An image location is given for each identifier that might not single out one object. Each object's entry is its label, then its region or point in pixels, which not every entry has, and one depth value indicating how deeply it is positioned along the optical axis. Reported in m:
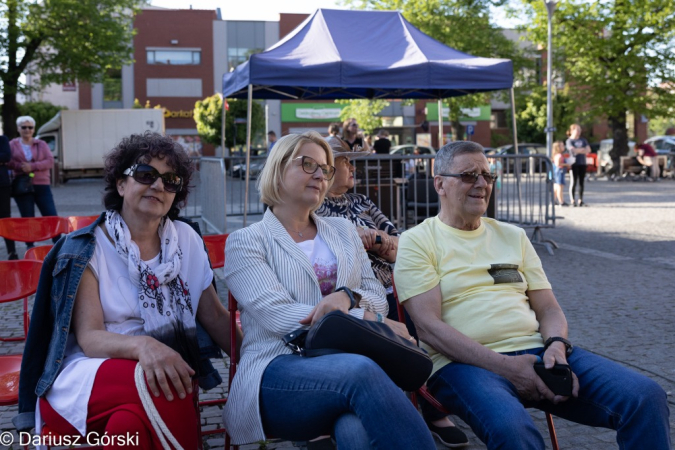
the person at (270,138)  21.39
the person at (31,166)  10.09
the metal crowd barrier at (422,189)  9.61
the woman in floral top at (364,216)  4.02
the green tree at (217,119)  45.16
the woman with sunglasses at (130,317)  2.50
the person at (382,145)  14.28
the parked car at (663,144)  33.02
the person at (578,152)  16.81
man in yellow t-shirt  2.69
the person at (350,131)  12.20
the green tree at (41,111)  46.06
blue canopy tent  10.08
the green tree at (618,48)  28.80
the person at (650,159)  28.45
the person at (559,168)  17.02
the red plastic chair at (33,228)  6.07
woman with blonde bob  2.42
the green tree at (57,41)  29.70
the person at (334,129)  14.92
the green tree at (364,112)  38.50
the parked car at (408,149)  30.61
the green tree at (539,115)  34.88
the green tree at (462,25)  32.53
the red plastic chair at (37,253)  4.54
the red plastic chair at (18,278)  3.67
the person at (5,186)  9.49
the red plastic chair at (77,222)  5.93
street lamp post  23.12
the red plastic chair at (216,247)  4.39
